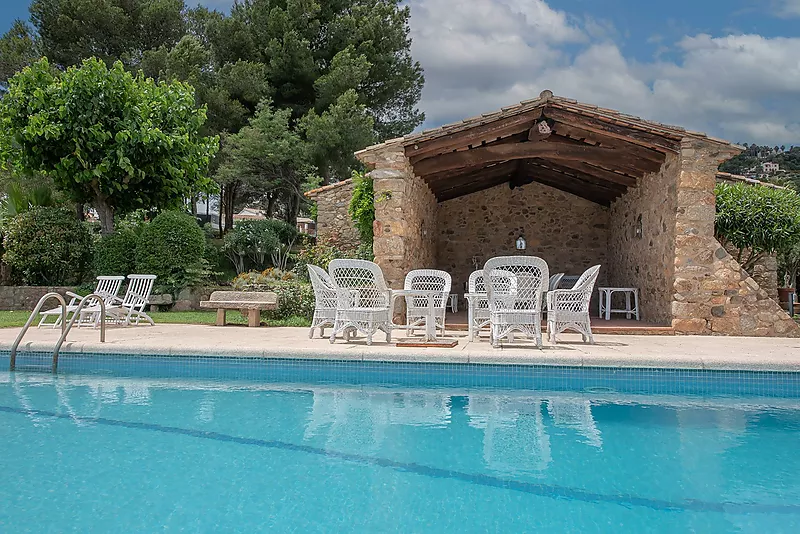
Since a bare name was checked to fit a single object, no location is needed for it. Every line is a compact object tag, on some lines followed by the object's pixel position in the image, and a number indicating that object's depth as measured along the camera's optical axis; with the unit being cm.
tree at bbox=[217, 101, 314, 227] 1909
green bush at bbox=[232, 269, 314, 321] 1133
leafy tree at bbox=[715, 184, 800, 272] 1111
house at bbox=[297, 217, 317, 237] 2828
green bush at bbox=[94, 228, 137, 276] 1377
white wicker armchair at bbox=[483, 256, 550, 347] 719
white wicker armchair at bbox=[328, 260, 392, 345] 742
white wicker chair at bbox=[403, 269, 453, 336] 846
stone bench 1023
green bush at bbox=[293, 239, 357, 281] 1366
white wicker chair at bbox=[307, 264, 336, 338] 789
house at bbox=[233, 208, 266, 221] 4332
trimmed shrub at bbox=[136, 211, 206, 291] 1338
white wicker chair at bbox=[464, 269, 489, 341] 809
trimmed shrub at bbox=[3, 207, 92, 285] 1406
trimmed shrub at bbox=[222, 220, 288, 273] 1736
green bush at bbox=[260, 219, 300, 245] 1805
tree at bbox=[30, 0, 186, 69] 2033
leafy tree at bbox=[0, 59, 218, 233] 1353
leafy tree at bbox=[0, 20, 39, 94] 1955
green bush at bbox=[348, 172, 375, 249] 1237
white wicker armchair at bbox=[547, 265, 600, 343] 753
